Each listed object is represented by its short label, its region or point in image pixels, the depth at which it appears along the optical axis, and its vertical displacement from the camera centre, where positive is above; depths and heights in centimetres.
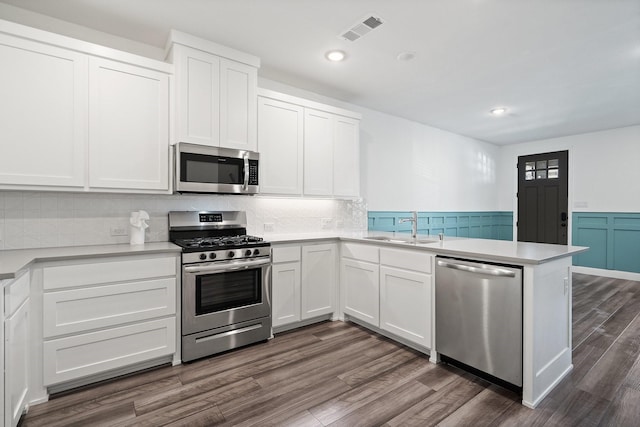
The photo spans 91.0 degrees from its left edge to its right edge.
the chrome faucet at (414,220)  320 -8
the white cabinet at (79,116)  212 +71
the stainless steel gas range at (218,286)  252 -64
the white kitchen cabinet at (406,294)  259 -72
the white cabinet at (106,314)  205 -73
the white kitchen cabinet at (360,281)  306 -72
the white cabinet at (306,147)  331 +74
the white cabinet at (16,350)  157 -76
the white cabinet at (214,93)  269 +107
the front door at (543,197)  626 +32
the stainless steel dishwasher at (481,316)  205 -74
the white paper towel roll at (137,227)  267 -14
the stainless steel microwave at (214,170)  268 +38
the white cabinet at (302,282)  308 -73
